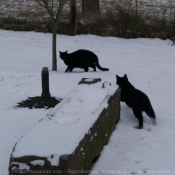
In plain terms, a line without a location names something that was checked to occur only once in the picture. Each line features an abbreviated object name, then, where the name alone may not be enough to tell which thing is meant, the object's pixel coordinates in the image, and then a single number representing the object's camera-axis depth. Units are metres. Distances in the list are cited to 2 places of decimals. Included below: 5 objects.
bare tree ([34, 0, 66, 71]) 10.88
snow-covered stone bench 3.56
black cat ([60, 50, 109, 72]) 10.93
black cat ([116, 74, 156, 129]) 6.35
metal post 7.18
